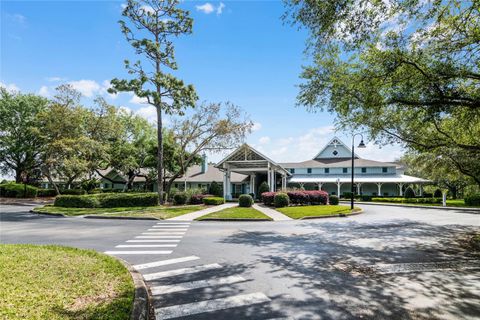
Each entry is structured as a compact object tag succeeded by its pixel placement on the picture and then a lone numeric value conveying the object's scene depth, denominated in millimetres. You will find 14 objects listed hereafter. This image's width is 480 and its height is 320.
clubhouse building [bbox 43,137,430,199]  45312
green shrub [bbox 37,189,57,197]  46250
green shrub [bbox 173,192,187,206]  30875
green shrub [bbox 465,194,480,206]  32938
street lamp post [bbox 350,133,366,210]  23750
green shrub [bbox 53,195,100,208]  26797
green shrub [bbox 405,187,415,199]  42031
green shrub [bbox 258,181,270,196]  35656
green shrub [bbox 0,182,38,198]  42750
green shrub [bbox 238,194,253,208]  27750
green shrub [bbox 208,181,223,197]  40781
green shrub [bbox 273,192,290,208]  28141
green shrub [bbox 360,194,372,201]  42472
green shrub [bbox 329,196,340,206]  31062
